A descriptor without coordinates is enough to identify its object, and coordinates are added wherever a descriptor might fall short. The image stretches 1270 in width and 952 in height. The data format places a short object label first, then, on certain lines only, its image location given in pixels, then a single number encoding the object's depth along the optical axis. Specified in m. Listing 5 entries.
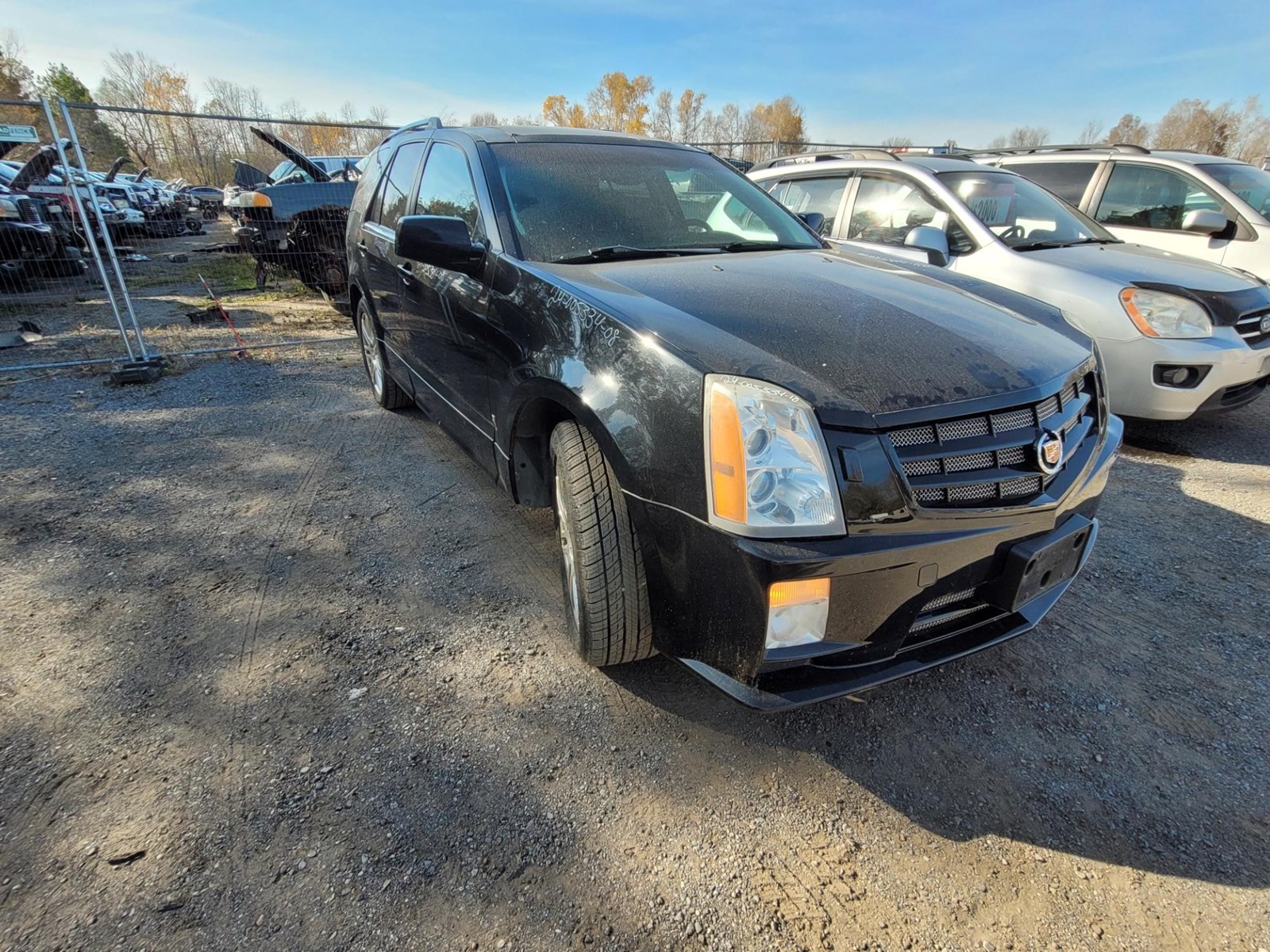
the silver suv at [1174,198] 5.31
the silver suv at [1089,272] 3.96
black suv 1.53
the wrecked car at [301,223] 7.40
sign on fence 4.71
